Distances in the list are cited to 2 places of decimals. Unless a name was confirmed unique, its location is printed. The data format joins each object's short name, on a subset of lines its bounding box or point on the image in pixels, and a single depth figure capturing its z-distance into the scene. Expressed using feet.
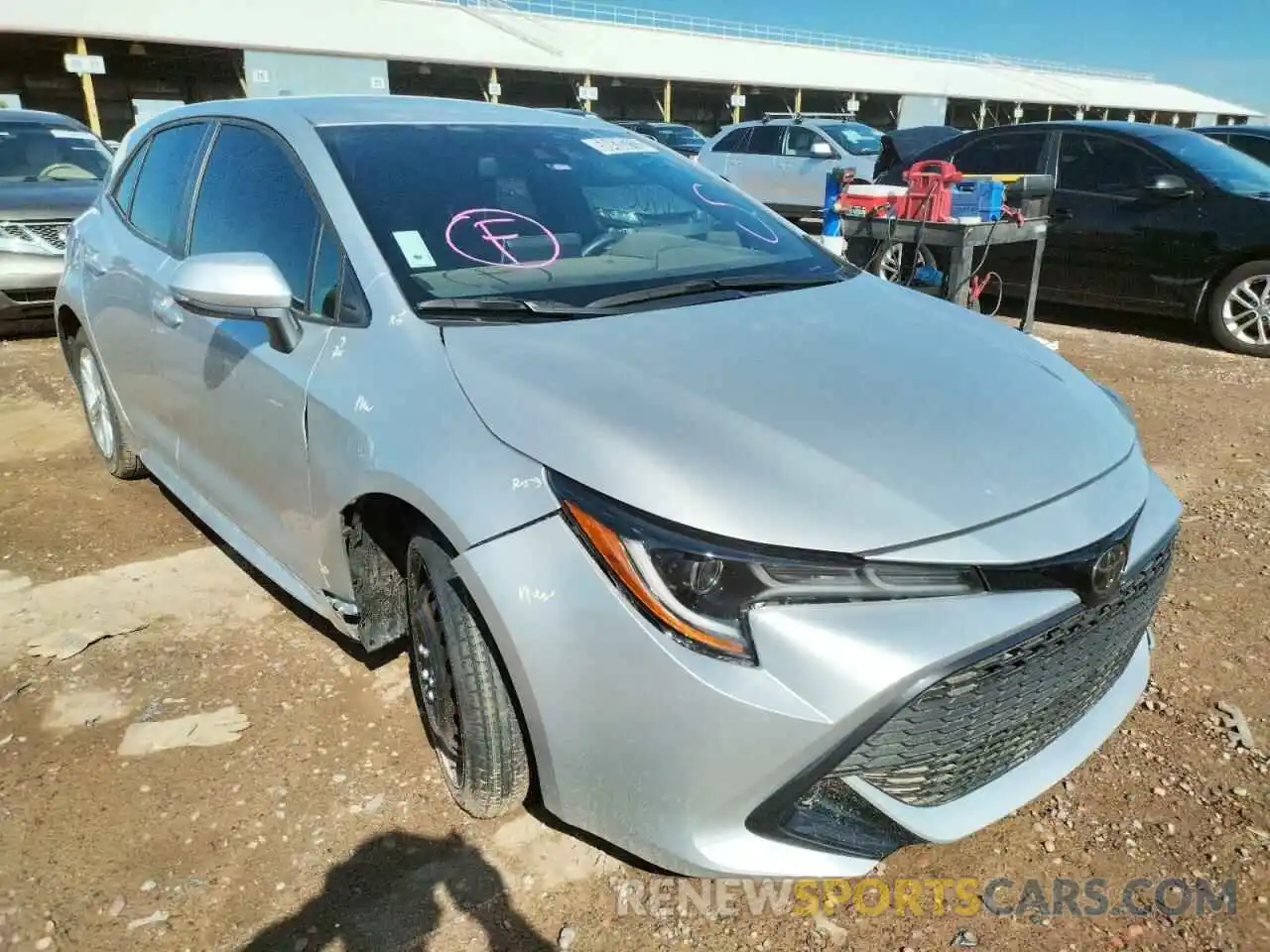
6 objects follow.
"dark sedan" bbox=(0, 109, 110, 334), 21.38
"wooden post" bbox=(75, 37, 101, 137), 88.94
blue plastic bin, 18.49
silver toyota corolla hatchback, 5.15
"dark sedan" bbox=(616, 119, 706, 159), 65.10
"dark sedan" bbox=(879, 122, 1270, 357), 20.89
